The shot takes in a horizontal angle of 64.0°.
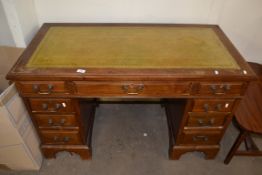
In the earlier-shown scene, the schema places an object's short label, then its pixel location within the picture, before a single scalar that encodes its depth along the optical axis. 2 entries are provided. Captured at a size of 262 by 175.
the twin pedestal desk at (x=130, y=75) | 1.03
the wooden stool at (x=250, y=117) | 1.27
